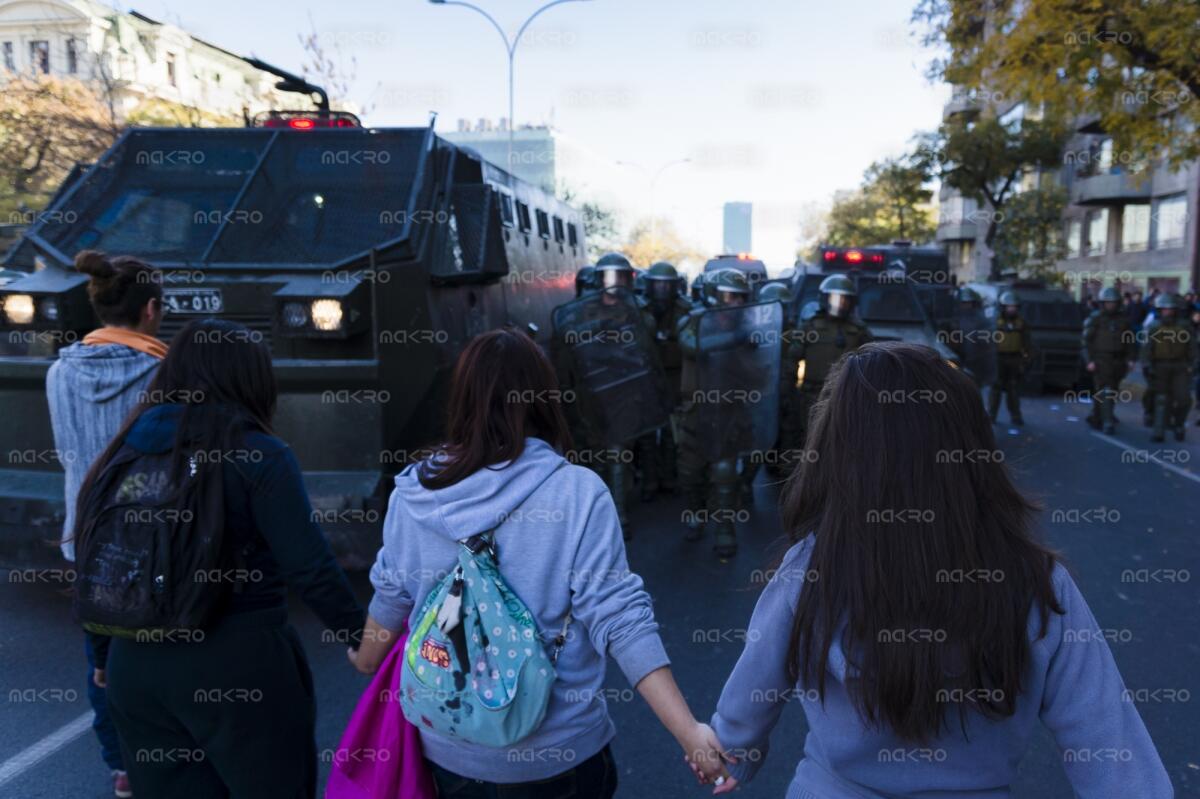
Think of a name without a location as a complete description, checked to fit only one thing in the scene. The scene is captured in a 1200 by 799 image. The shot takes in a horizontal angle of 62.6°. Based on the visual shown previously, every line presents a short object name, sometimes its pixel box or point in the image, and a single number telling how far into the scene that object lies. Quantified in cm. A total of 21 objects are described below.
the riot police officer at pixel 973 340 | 1233
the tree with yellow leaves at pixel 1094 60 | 1156
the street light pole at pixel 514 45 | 2128
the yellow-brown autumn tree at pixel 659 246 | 6131
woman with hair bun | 330
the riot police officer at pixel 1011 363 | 1362
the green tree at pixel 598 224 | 4272
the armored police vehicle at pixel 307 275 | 528
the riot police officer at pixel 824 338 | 798
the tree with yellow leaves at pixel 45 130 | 1544
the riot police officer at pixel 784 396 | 753
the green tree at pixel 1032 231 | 3544
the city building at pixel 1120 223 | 3070
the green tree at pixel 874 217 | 4303
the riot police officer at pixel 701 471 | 706
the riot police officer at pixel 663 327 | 873
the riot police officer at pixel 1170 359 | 1212
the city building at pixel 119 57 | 1766
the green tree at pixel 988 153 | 3203
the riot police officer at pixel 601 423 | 720
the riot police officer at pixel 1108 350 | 1309
